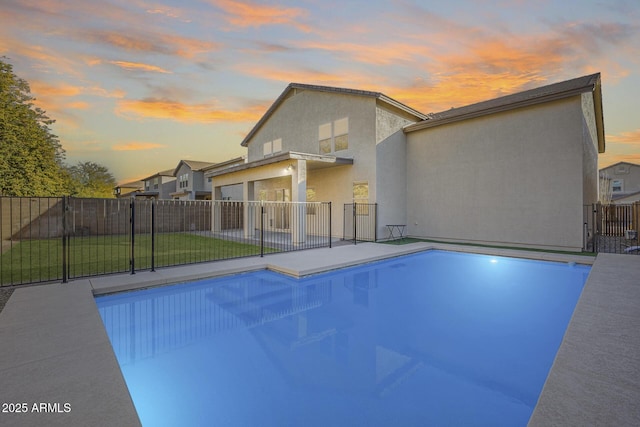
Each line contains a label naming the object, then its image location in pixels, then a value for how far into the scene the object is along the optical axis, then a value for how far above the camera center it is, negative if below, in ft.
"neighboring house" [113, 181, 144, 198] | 151.44 +13.53
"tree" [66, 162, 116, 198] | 130.83 +16.16
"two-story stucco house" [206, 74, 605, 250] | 31.99 +6.09
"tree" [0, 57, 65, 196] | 50.65 +11.54
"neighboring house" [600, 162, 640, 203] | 98.94 +10.76
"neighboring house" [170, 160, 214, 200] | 96.43 +9.68
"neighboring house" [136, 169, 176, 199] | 120.88 +10.56
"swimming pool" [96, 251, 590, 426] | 8.55 -5.66
